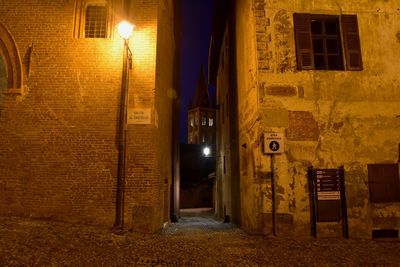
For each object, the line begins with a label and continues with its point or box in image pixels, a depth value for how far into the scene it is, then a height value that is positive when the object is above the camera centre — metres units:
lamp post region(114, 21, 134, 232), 8.13 +1.65
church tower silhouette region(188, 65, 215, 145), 72.75 +16.54
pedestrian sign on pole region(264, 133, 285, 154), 8.38 +1.15
